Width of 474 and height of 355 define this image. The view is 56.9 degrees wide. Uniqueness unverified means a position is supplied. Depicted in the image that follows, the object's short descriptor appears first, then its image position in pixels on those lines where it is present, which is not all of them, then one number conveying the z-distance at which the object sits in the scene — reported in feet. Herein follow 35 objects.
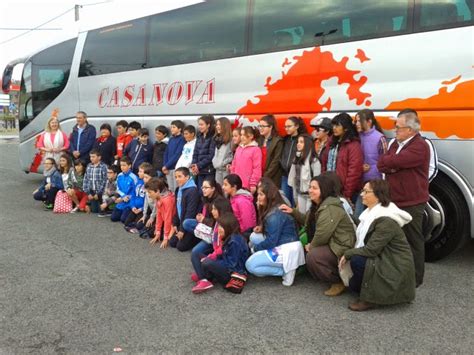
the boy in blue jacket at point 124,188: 22.58
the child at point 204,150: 20.01
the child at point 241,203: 15.70
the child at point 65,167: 25.79
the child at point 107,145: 26.71
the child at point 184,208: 17.66
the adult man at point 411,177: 12.41
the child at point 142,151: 24.11
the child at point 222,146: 19.38
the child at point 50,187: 25.87
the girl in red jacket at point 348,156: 15.01
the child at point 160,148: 23.27
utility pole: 82.12
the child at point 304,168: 16.49
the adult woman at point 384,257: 11.41
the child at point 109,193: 23.88
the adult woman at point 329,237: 12.71
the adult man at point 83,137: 27.76
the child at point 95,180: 24.49
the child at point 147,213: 19.77
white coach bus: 14.12
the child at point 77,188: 25.23
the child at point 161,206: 18.72
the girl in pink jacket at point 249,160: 17.94
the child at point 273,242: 13.65
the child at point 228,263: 13.26
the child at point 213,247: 13.88
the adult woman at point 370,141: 14.89
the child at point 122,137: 25.79
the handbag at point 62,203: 25.00
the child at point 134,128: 24.90
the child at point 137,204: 20.78
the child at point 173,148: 22.02
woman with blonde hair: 28.66
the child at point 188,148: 20.99
